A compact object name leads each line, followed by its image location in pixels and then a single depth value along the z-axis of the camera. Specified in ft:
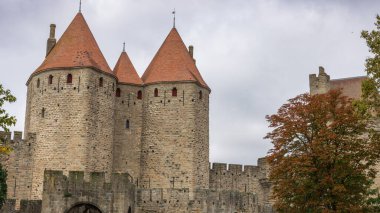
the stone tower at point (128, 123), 138.41
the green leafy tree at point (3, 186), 104.60
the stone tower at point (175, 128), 136.46
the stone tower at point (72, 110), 126.31
